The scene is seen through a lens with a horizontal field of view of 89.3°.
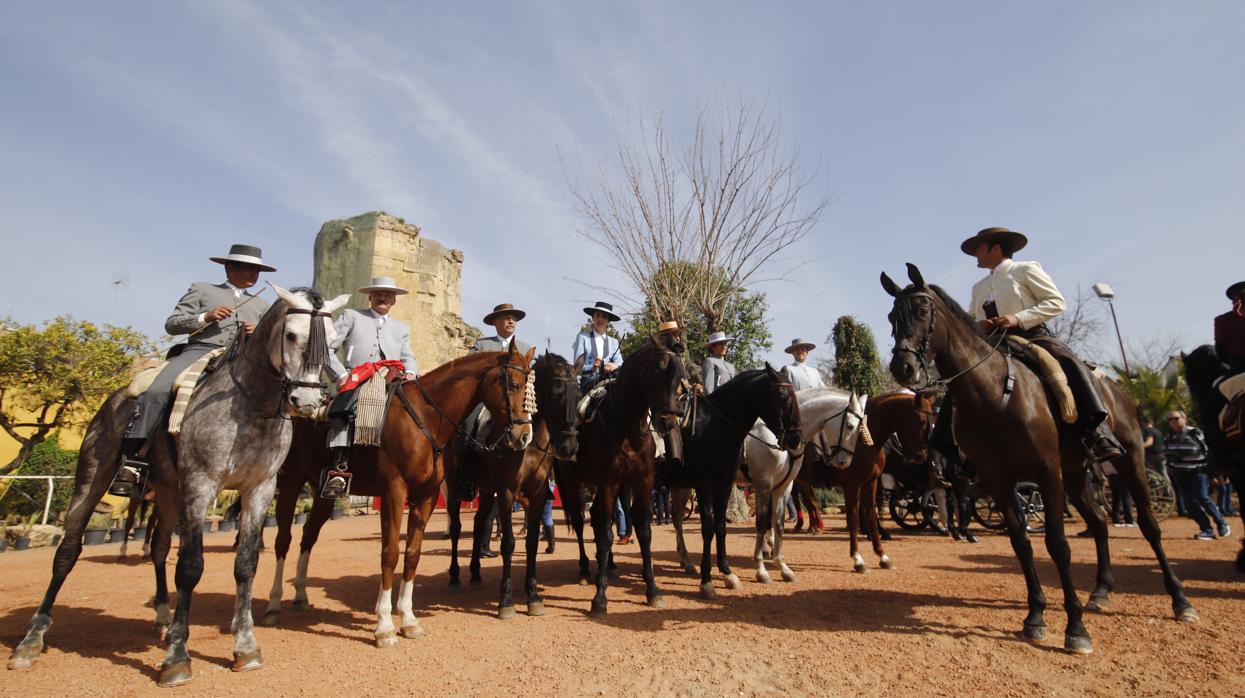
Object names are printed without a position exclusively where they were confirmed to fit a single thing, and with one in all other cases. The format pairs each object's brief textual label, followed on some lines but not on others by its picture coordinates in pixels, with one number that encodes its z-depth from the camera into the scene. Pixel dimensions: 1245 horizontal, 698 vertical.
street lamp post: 24.17
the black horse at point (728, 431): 6.59
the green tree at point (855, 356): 26.52
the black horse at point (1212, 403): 6.02
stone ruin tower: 23.38
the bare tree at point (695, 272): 14.77
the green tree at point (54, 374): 15.47
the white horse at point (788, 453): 7.39
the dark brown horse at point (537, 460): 5.57
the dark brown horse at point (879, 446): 8.10
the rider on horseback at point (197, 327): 4.52
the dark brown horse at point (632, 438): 5.71
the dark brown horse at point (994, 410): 4.46
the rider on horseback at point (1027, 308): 4.93
